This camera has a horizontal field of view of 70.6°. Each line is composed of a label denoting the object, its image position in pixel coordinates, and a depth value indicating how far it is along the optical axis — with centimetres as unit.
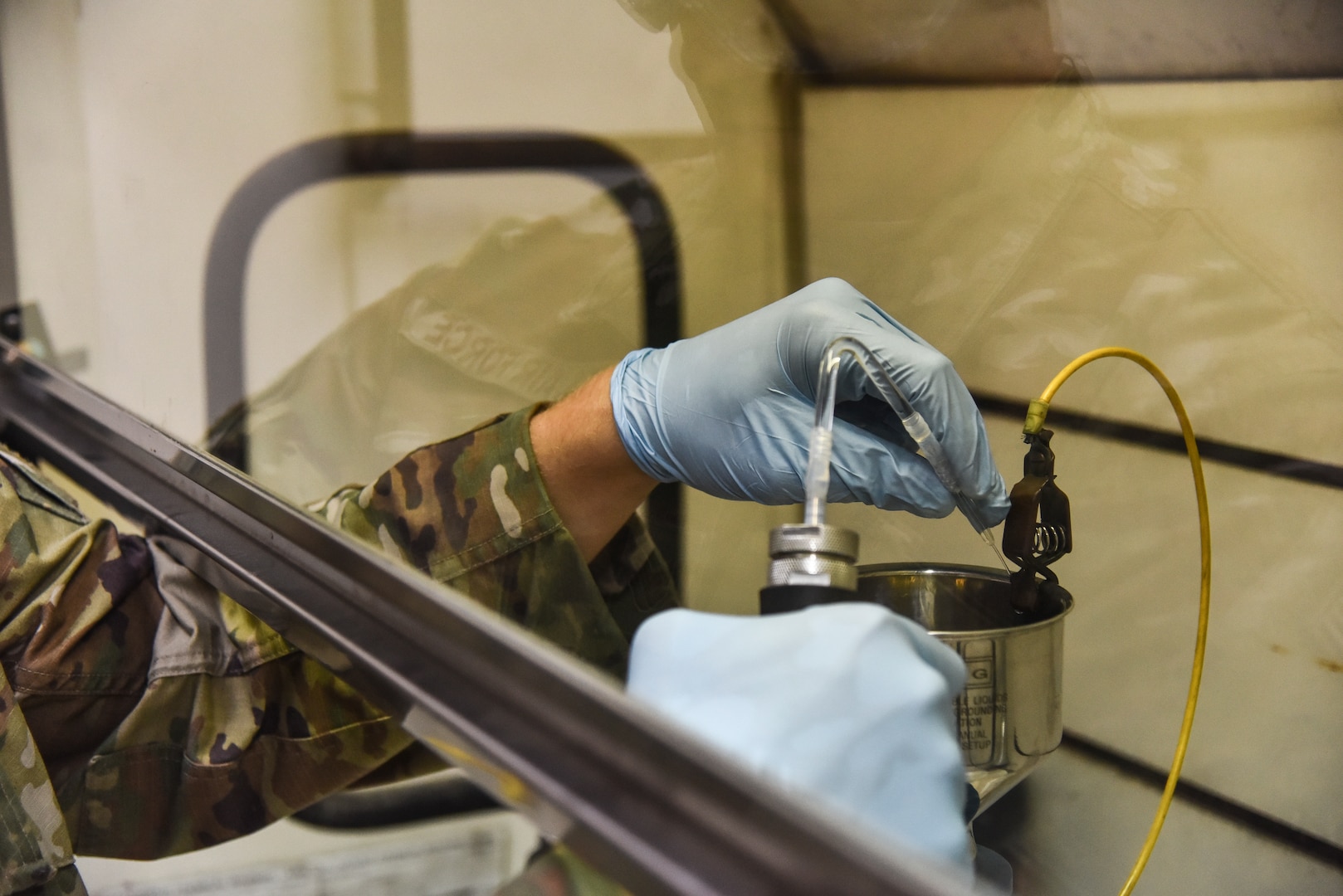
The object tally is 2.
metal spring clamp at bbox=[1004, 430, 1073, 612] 64
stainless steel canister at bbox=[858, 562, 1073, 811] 57
